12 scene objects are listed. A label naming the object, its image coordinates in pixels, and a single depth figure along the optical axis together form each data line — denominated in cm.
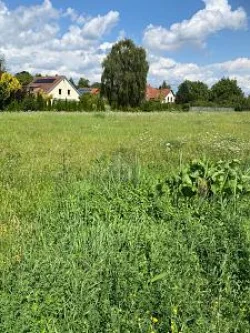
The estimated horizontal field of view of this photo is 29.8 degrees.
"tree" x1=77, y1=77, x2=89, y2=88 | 14638
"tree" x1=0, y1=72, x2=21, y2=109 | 5116
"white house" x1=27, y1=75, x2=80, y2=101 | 9079
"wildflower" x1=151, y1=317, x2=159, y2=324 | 310
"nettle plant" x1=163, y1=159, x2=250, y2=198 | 561
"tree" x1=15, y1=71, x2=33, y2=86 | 8931
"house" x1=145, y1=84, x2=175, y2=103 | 11675
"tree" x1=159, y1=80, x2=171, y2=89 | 13909
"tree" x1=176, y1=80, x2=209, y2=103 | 11338
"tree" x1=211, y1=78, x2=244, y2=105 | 11162
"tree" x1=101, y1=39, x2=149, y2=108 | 6412
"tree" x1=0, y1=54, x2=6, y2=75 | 6415
